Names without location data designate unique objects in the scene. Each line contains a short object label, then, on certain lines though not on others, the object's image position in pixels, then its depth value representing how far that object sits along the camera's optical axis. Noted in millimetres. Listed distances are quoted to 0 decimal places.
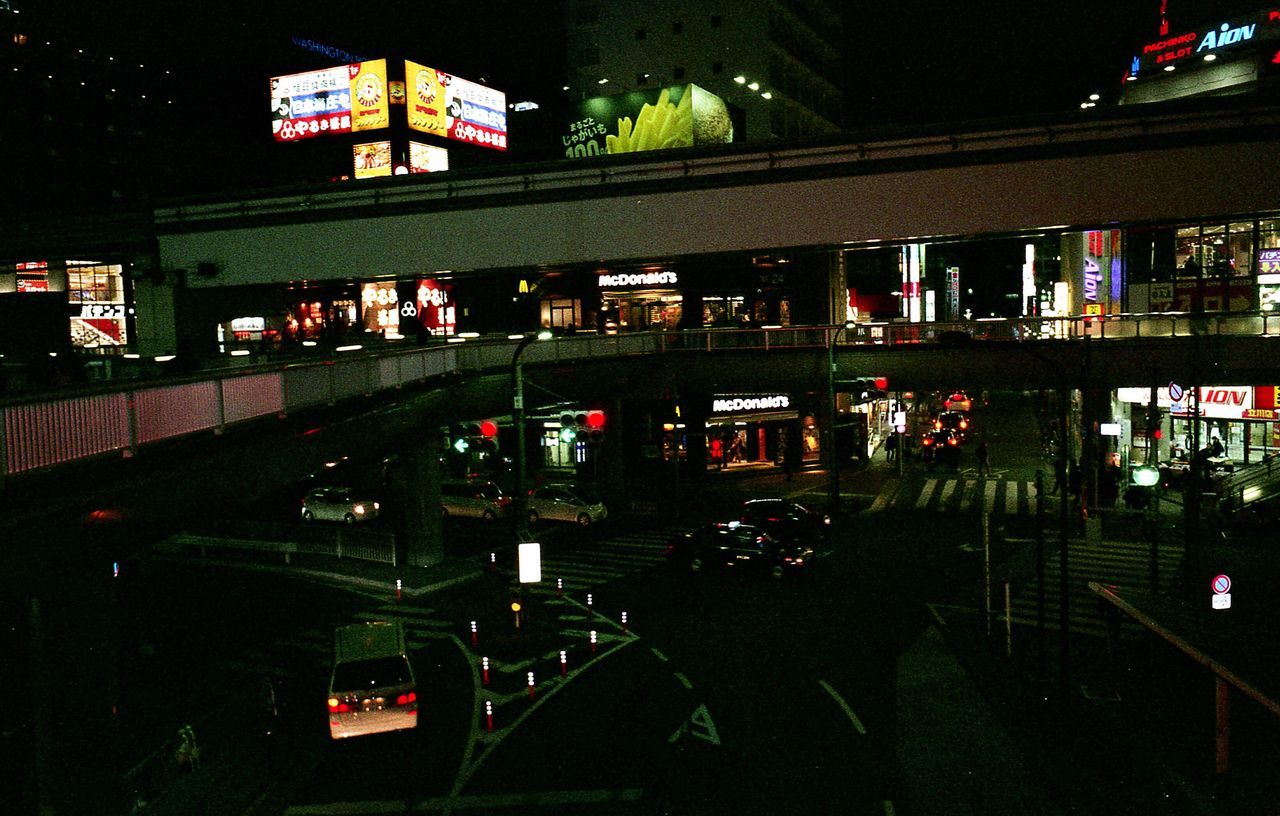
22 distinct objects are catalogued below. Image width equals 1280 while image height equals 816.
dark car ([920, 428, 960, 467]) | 51125
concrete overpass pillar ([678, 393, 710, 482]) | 48781
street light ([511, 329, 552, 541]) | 24000
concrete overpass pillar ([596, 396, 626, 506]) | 41062
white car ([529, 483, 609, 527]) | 37188
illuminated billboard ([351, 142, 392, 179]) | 59344
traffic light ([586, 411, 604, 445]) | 31547
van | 15883
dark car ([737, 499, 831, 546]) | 31109
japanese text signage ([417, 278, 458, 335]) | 52500
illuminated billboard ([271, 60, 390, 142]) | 58656
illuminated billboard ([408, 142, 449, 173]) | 60094
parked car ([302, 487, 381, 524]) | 38750
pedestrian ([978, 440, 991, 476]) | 45969
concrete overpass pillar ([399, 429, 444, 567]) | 29281
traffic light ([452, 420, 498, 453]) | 45272
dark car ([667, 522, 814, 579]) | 27234
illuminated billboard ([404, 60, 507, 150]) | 59750
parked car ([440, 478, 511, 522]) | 38500
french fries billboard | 54062
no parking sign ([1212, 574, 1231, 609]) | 17359
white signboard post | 21969
